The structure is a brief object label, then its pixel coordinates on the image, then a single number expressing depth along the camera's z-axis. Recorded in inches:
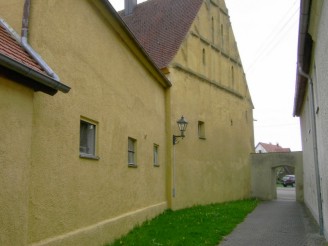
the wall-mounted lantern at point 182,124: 590.6
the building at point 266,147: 3183.1
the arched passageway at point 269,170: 964.0
